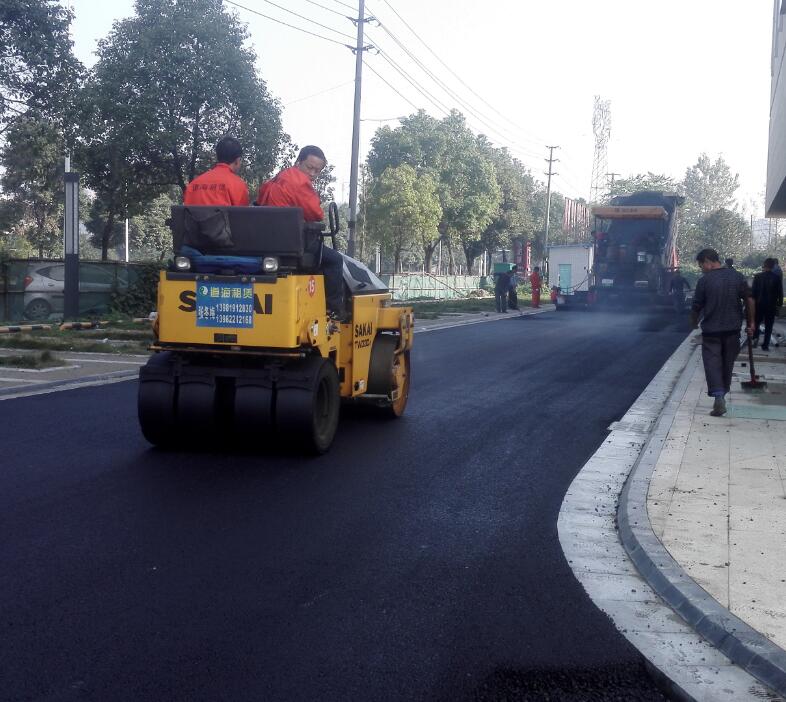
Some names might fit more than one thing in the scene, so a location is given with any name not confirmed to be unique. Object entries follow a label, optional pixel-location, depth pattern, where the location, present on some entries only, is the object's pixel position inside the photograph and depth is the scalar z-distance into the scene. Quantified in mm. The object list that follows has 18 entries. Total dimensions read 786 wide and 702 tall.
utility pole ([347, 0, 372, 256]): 29500
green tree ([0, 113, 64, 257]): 27516
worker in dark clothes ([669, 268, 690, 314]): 35188
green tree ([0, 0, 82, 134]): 24875
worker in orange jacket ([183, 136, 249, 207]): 8125
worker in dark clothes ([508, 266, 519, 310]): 39156
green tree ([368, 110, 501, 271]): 61781
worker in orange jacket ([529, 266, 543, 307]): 41969
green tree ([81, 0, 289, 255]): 28375
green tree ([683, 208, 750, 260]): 86875
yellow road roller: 7734
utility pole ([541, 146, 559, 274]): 72175
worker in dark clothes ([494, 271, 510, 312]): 37188
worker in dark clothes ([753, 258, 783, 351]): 18834
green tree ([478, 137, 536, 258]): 73125
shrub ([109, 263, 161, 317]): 25078
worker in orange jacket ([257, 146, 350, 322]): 8266
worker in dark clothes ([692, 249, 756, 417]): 10570
